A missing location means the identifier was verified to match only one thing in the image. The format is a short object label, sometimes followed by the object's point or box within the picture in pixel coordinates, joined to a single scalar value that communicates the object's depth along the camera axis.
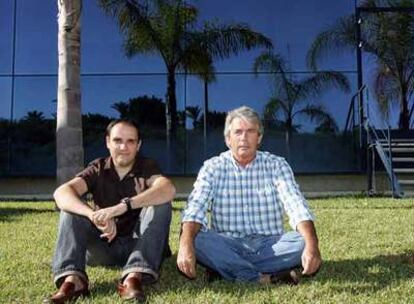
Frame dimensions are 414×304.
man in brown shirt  3.79
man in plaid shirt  4.11
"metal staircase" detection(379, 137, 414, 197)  12.05
